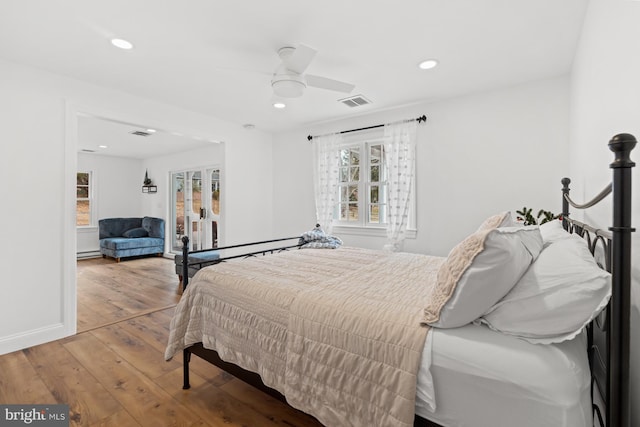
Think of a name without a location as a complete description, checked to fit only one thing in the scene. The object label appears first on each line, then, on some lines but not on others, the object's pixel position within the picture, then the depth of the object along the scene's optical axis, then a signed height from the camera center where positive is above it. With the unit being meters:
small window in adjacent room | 7.36 +0.25
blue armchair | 6.67 -0.64
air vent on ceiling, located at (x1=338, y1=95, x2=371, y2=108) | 3.59 +1.35
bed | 0.94 -0.51
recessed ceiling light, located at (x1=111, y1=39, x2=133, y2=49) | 2.39 +1.34
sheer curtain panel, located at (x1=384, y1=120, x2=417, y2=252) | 3.78 +0.41
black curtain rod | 3.71 +1.15
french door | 6.56 +0.08
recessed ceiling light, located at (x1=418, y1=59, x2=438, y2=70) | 2.71 +1.35
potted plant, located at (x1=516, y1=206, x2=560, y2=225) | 2.85 -0.04
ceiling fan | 2.29 +1.08
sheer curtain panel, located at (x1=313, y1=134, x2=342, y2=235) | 4.48 +0.50
